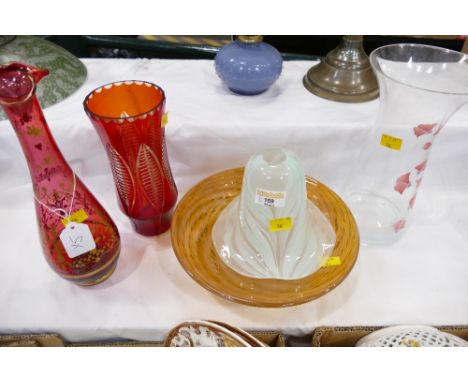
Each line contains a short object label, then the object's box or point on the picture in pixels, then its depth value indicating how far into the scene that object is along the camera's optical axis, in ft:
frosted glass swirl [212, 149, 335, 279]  1.89
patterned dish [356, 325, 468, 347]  1.86
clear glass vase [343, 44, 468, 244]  2.06
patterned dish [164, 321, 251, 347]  1.65
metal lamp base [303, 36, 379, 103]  2.67
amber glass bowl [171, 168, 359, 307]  1.89
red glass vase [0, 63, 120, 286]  1.50
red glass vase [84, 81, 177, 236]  1.87
